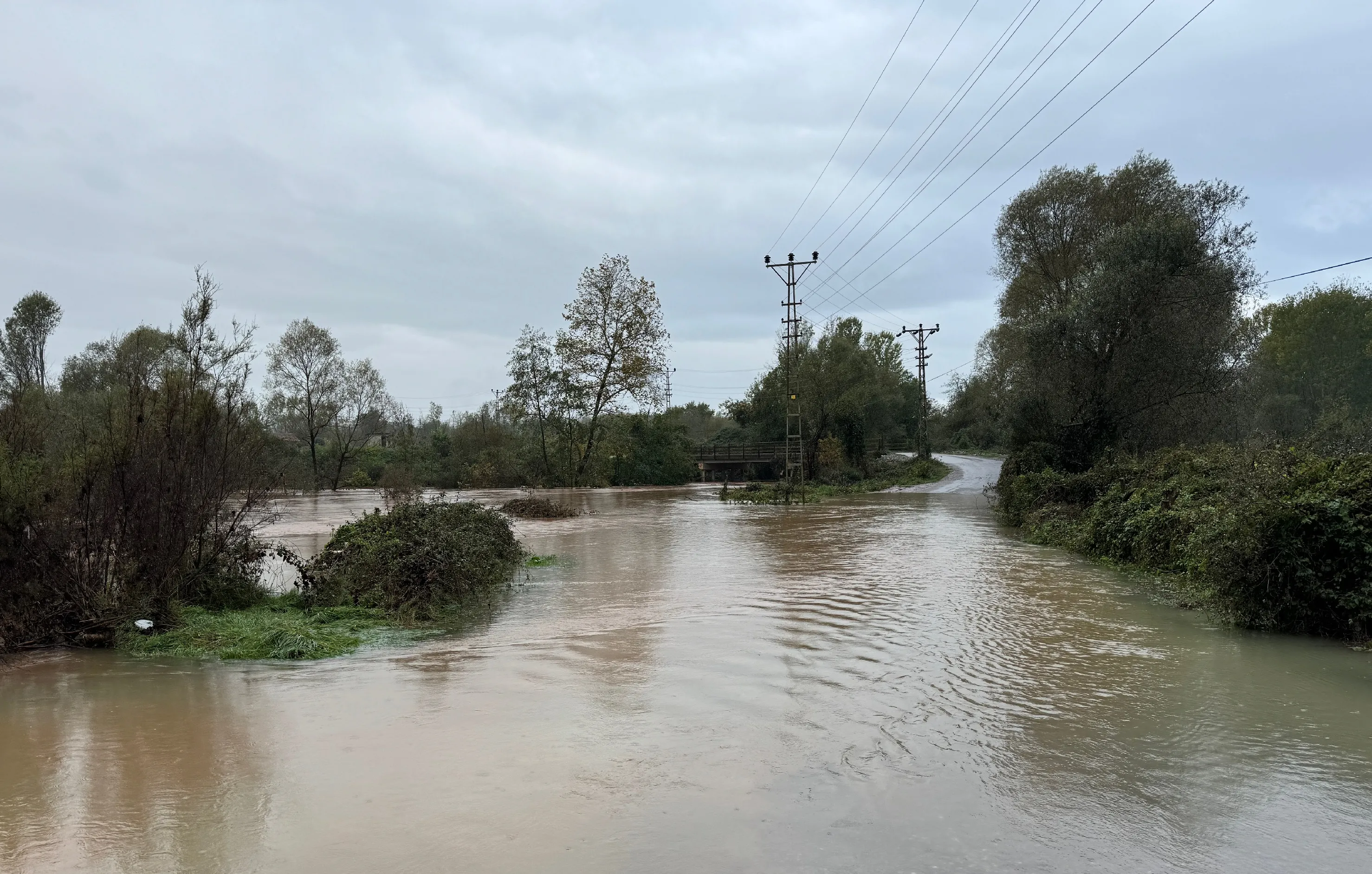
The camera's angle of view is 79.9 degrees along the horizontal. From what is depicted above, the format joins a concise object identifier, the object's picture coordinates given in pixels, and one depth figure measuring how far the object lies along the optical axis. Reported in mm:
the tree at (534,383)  49000
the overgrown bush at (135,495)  8758
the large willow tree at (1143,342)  23078
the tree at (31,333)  45562
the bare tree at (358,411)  53594
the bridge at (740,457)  59062
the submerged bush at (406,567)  11227
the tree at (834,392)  51312
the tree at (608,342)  48812
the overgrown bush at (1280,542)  8992
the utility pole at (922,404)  61188
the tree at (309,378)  51375
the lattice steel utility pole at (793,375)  40094
